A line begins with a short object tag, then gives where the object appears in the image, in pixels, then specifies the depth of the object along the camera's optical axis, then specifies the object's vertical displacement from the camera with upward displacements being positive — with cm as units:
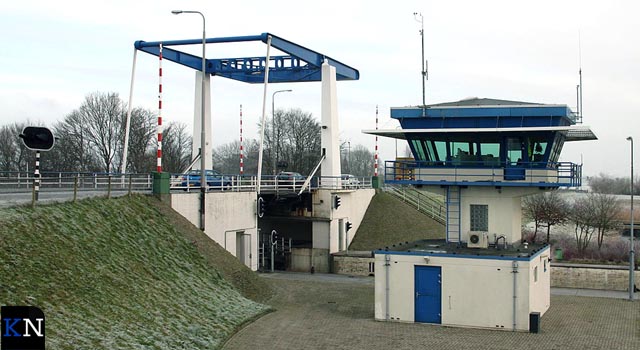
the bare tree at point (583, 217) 4974 -332
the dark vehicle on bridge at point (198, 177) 3322 -9
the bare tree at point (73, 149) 6197 +246
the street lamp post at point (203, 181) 2945 -26
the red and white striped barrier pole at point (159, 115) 2742 +250
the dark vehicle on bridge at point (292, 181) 3744 -33
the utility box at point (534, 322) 2241 -496
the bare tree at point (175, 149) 6956 +293
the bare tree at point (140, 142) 6241 +318
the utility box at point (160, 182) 2786 -28
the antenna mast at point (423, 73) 2818 +452
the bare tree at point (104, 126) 6231 +463
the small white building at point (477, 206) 2306 -126
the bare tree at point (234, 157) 10648 +331
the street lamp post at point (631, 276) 2841 -436
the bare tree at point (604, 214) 5050 -317
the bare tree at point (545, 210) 5184 -281
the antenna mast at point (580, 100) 2748 +314
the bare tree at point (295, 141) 7619 +402
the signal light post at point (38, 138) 1341 +77
